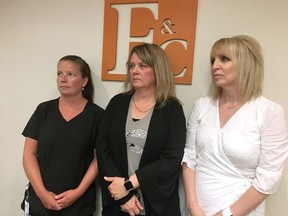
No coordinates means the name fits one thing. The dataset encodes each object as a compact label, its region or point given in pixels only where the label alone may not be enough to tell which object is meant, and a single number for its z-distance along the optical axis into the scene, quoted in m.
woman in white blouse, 1.30
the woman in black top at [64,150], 1.63
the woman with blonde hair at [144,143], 1.41
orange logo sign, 1.66
